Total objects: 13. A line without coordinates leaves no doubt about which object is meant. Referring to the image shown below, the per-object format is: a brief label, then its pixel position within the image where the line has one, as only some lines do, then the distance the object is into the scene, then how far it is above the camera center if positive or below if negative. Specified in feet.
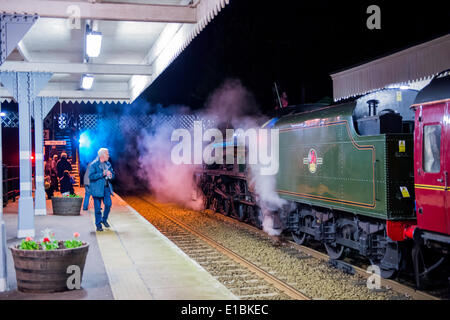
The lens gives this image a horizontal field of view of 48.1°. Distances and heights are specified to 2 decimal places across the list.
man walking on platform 34.73 -1.12
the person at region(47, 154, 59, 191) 62.39 -0.83
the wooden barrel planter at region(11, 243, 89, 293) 18.52 -3.86
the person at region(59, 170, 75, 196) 55.36 -1.96
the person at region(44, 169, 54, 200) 63.67 -2.59
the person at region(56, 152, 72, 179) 57.00 -0.20
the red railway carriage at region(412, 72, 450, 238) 20.45 +0.13
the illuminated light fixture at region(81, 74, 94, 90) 51.75 +8.84
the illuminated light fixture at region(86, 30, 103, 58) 32.63 +8.12
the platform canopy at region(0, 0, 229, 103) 27.21 +8.99
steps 98.83 +2.85
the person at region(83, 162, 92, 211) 52.18 -3.86
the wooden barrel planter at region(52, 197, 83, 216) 46.16 -3.84
